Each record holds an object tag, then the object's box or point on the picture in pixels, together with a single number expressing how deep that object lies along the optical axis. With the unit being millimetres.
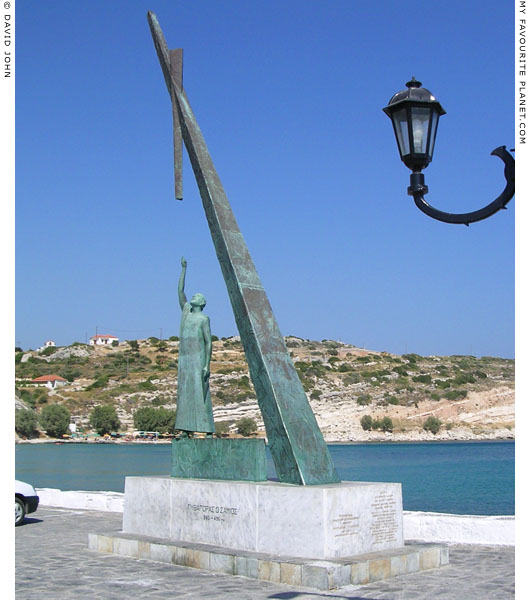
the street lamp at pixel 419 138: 4889
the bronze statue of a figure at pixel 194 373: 10258
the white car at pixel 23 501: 12586
